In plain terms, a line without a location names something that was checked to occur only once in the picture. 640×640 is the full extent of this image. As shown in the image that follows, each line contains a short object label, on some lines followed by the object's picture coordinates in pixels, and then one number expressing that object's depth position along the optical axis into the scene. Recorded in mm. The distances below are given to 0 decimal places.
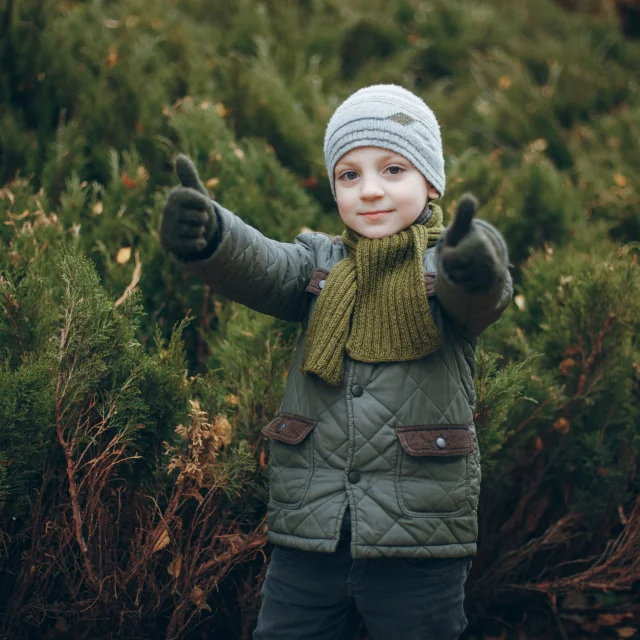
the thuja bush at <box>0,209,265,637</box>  2365
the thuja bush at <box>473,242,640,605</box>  3027
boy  2010
